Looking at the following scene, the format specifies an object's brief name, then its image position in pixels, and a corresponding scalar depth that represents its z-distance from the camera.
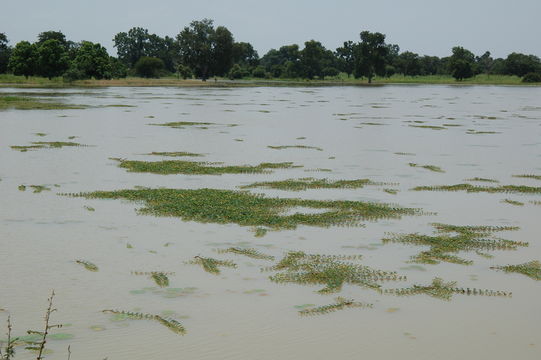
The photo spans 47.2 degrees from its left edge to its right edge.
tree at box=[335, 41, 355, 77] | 187.00
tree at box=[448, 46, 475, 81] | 157.75
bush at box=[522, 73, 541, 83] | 152.88
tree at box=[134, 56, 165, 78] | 146.00
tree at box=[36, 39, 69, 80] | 104.31
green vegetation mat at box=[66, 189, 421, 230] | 12.09
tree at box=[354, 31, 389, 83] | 143.12
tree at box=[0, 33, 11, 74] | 124.62
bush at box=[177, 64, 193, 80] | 138.88
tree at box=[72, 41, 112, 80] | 106.44
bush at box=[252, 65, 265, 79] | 178.50
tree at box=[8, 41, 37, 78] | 106.44
